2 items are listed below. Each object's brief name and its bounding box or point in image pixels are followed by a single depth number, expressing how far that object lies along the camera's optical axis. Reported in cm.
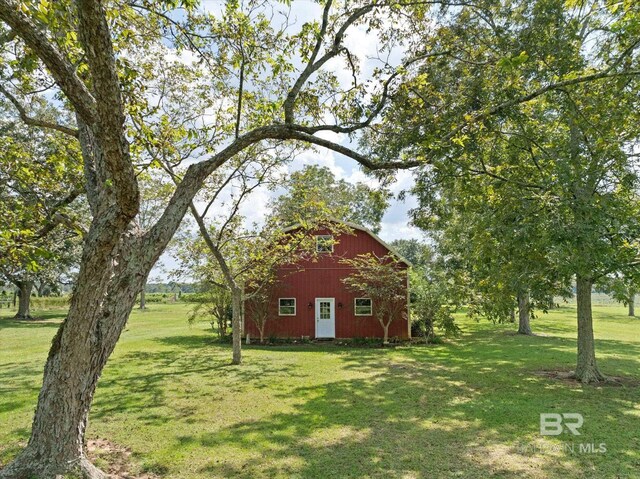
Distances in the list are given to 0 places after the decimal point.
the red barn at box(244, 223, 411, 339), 1866
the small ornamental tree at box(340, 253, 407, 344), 1708
